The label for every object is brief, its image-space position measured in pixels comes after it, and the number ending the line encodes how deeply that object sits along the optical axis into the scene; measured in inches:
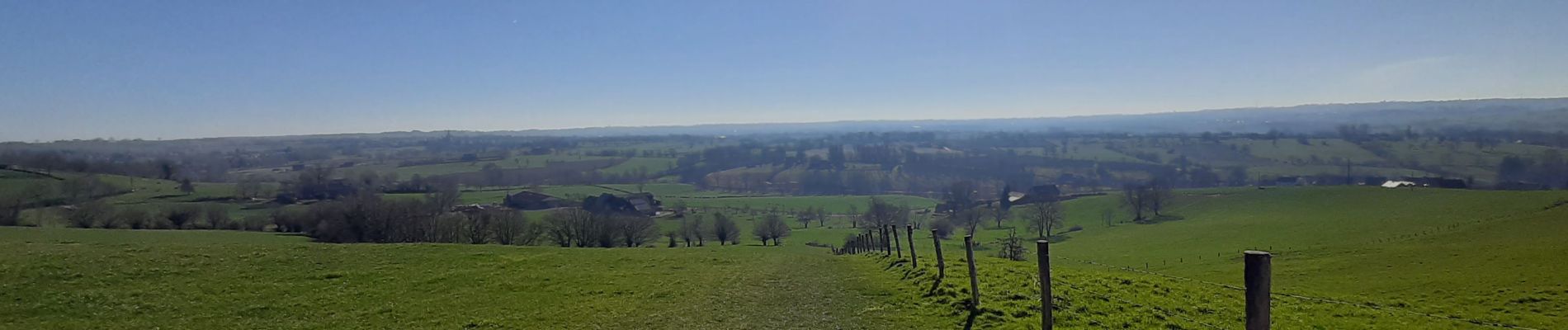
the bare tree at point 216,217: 2648.9
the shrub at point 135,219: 2407.5
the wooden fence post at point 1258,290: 247.1
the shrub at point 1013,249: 2094.0
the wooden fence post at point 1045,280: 441.1
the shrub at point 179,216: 2551.7
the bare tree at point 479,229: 2439.7
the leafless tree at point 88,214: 2449.9
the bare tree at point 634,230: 2770.7
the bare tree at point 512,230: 2541.8
